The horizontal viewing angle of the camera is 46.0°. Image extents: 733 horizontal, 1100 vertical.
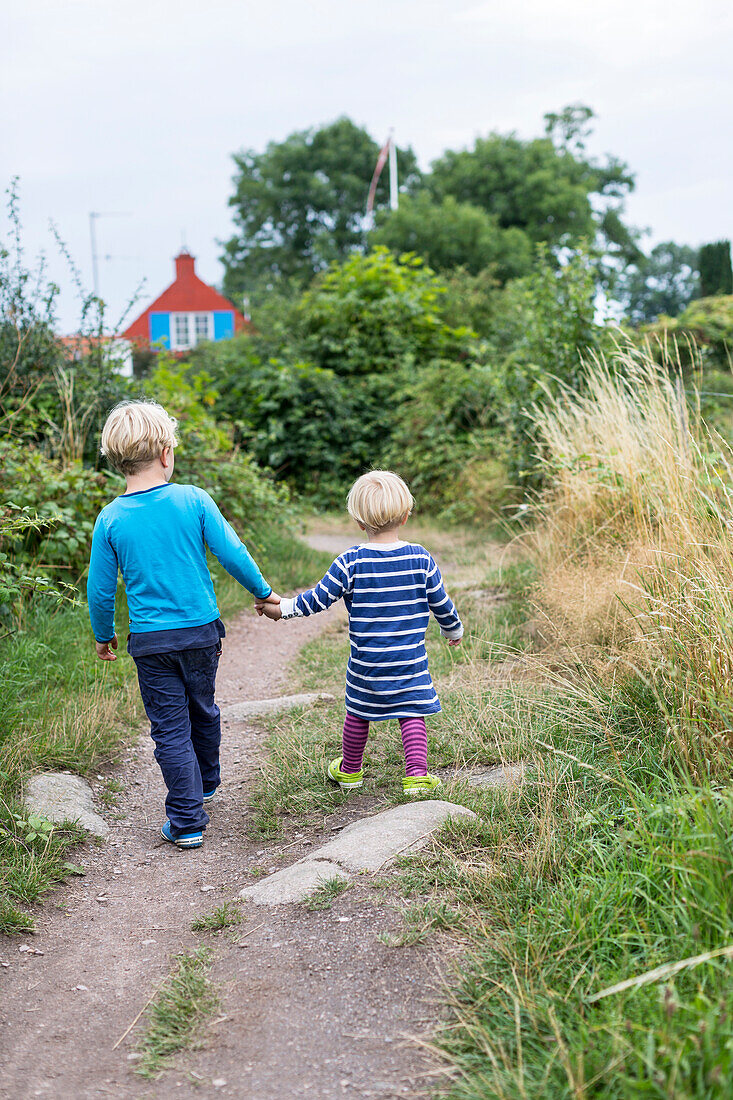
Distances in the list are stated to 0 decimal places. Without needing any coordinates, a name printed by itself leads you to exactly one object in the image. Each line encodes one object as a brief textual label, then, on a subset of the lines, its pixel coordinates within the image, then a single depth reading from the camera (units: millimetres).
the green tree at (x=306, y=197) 36094
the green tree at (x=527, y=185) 28453
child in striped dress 3102
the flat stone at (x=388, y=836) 2576
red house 32188
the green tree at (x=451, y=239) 22938
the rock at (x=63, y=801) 3115
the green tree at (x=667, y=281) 56969
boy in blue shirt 3041
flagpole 26359
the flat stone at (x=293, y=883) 2510
